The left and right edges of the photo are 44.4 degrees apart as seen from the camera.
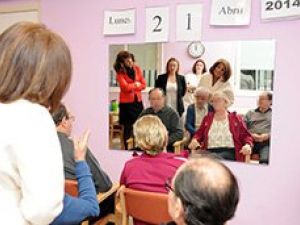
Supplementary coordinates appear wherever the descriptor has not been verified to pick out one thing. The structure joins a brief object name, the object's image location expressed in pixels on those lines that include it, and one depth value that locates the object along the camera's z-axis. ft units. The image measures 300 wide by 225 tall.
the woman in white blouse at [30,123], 2.60
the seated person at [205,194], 3.09
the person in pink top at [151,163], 5.89
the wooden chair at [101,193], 5.88
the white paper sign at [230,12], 7.68
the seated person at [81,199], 3.02
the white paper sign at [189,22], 8.17
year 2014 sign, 7.22
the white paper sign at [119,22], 8.82
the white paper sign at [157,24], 8.49
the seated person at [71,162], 6.57
